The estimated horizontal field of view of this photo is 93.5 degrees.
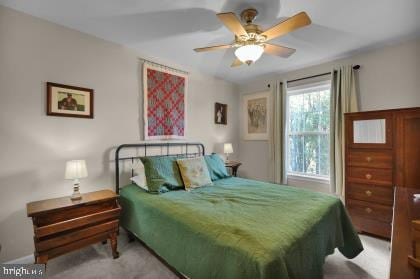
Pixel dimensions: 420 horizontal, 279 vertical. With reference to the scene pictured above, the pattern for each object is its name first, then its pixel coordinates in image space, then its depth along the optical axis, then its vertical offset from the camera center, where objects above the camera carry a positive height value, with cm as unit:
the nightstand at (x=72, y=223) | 171 -78
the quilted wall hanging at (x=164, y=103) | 297 +59
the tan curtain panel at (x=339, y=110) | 299 +44
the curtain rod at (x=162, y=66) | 293 +117
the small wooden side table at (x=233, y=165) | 379 -51
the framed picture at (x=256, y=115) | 409 +50
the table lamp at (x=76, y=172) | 198 -32
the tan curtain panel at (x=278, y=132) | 376 +13
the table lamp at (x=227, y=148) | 387 -18
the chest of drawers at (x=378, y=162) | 227 -29
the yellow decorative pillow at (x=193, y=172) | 257 -45
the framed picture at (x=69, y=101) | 217 +46
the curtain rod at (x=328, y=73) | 296 +107
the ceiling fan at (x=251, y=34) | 166 +97
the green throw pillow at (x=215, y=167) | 304 -44
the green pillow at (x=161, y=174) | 234 -43
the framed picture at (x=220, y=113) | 409 +54
